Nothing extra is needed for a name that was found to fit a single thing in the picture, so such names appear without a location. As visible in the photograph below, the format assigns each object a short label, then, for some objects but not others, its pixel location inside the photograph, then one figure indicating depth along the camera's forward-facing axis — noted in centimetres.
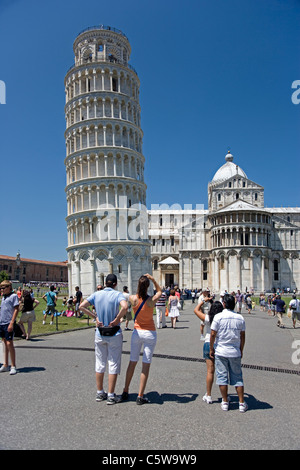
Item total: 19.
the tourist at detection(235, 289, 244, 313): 2812
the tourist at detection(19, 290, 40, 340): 1384
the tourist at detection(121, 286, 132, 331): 1687
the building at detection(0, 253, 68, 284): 9952
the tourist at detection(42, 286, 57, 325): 1919
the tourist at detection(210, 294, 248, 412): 621
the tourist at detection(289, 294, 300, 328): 1820
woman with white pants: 644
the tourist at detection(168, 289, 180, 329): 1841
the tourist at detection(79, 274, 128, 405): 647
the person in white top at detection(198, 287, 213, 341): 1008
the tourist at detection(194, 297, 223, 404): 651
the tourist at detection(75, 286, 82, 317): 2270
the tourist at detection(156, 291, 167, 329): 1767
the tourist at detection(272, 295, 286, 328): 1956
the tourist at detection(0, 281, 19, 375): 862
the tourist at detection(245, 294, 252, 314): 3190
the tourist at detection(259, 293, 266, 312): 3484
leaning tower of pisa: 4238
